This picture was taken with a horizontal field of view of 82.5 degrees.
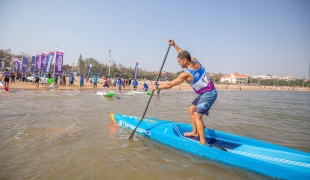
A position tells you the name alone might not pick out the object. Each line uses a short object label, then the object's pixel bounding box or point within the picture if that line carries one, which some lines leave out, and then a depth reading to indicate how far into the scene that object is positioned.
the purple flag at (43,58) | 24.66
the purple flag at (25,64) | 34.31
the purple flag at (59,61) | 19.86
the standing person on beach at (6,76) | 16.47
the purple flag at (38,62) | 28.45
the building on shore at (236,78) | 125.42
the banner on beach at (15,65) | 34.04
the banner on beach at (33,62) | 35.38
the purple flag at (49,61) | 22.12
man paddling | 4.02
